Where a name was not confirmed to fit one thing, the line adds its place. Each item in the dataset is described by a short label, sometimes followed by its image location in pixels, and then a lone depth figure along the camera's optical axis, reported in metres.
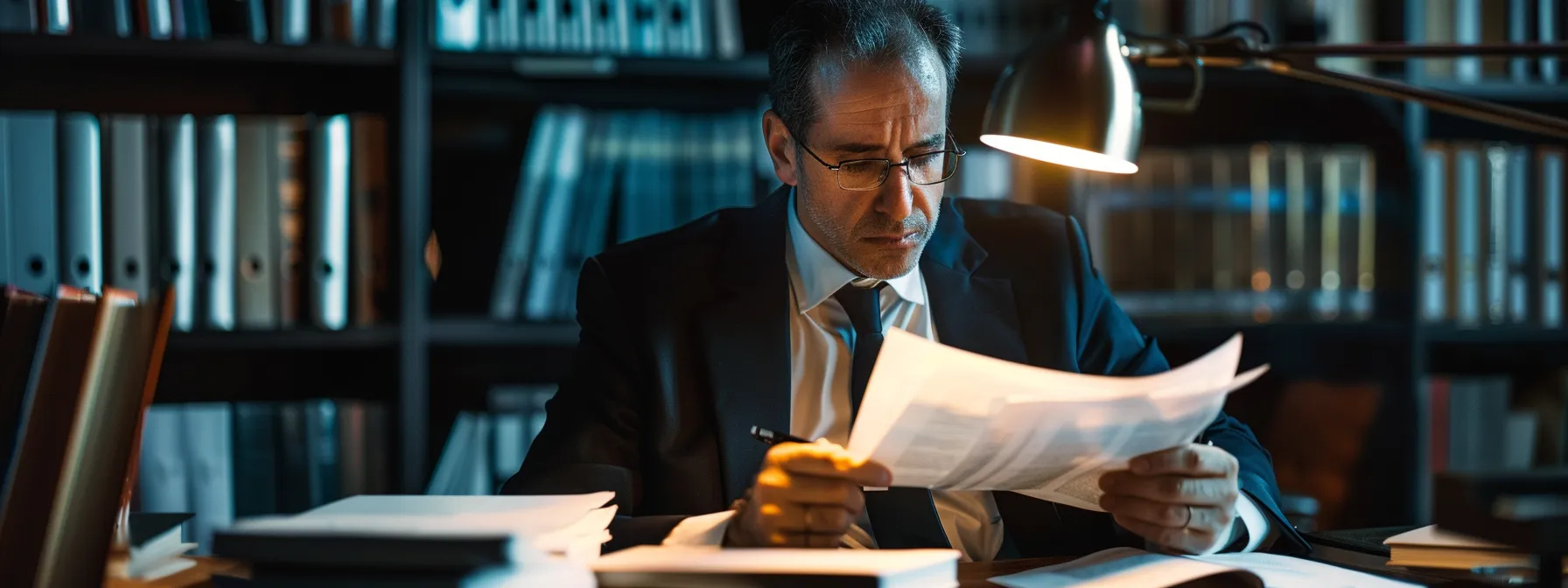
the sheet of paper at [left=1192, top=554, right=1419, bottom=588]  0.92
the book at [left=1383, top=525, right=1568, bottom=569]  1.01
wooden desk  0.92
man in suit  1.37
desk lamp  1.15
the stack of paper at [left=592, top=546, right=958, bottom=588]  0.78
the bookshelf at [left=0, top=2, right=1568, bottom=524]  1.94
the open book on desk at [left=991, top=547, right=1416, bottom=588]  0.92
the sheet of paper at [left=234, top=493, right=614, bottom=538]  0.77
